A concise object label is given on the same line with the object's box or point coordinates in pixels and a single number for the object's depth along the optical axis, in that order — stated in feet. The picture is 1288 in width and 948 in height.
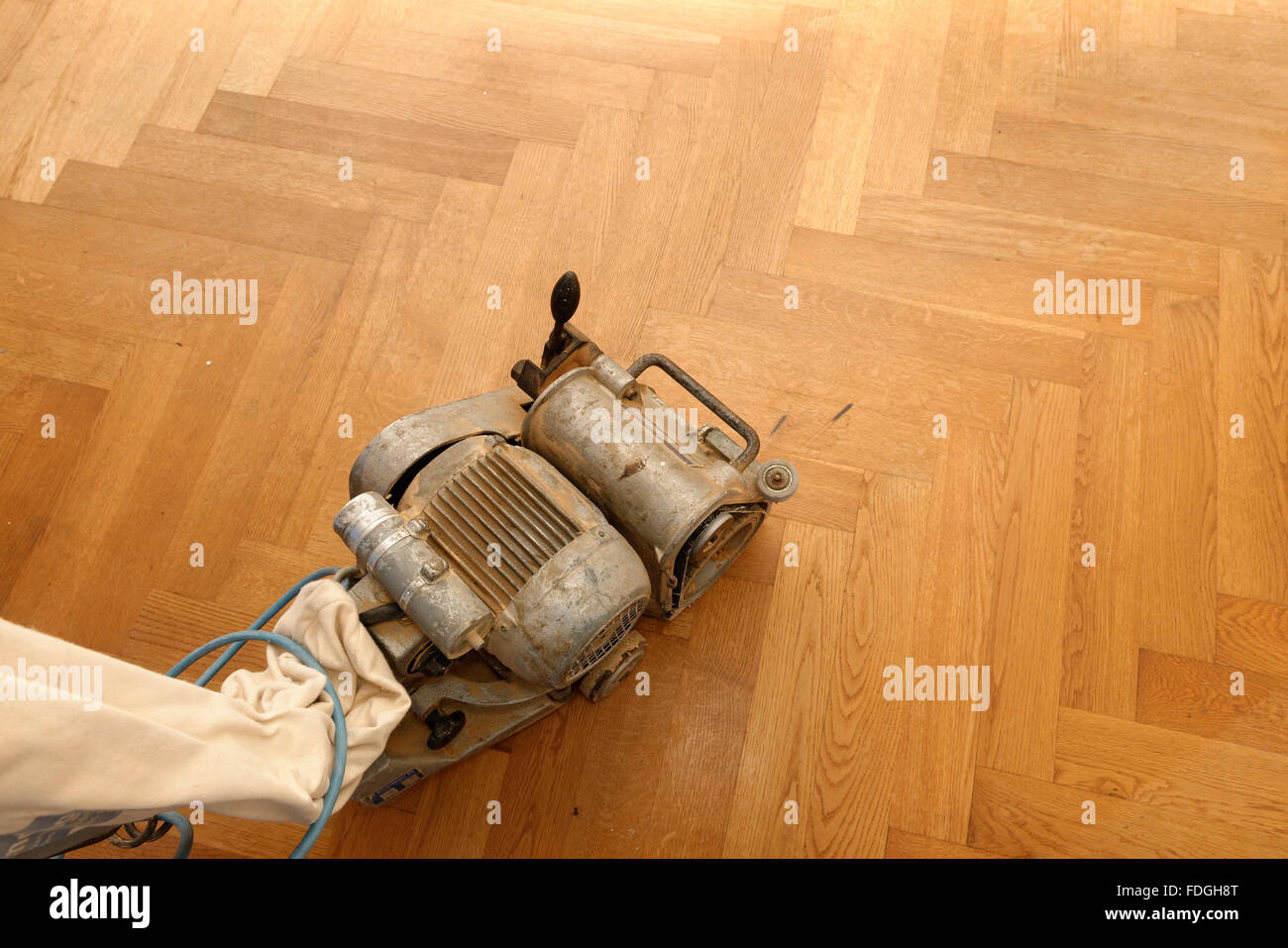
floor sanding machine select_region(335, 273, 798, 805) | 4.26
